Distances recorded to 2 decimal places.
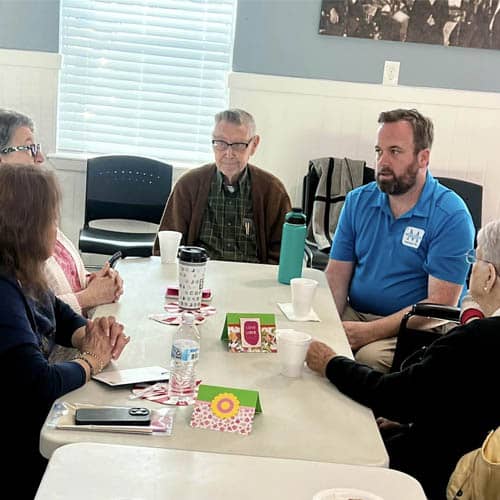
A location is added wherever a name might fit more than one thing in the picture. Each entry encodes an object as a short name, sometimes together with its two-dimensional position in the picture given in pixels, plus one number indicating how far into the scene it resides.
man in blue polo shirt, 2.65
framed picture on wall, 3.91
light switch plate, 4.00
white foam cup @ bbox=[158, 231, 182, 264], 2.53
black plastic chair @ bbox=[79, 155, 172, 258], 3.94
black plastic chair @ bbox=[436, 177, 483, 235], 3.92
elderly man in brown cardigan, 3.02
